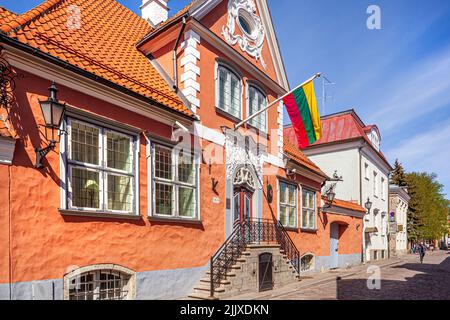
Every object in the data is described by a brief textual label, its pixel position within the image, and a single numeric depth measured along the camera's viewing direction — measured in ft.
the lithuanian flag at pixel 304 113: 40.57
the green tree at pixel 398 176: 152.25
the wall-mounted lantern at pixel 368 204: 79.61
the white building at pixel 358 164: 84.07
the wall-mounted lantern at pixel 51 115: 21.17
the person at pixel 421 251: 84.55
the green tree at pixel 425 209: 146.51
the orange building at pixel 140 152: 21.54
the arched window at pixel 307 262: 53.30
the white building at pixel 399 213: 111.77
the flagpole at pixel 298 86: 38.37
